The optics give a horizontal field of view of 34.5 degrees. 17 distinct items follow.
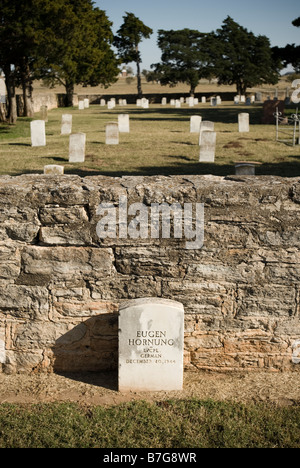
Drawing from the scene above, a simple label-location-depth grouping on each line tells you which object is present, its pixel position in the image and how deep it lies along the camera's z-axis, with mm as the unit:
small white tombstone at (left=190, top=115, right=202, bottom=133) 21375
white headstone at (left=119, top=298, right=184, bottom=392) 4137
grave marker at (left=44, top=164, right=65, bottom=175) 10133
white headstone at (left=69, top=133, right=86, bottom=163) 14641
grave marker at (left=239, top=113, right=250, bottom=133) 22000
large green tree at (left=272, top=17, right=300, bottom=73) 27781
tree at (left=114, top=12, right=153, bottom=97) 64250
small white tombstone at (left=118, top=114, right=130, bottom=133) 22562
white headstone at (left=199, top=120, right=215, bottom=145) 19078
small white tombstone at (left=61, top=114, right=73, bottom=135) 21411
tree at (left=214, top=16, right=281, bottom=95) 60281
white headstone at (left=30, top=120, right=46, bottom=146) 17688
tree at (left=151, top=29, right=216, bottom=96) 61312
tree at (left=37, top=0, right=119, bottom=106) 27188
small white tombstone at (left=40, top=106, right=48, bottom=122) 27214
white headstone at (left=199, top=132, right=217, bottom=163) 14969
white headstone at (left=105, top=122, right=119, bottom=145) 18203
